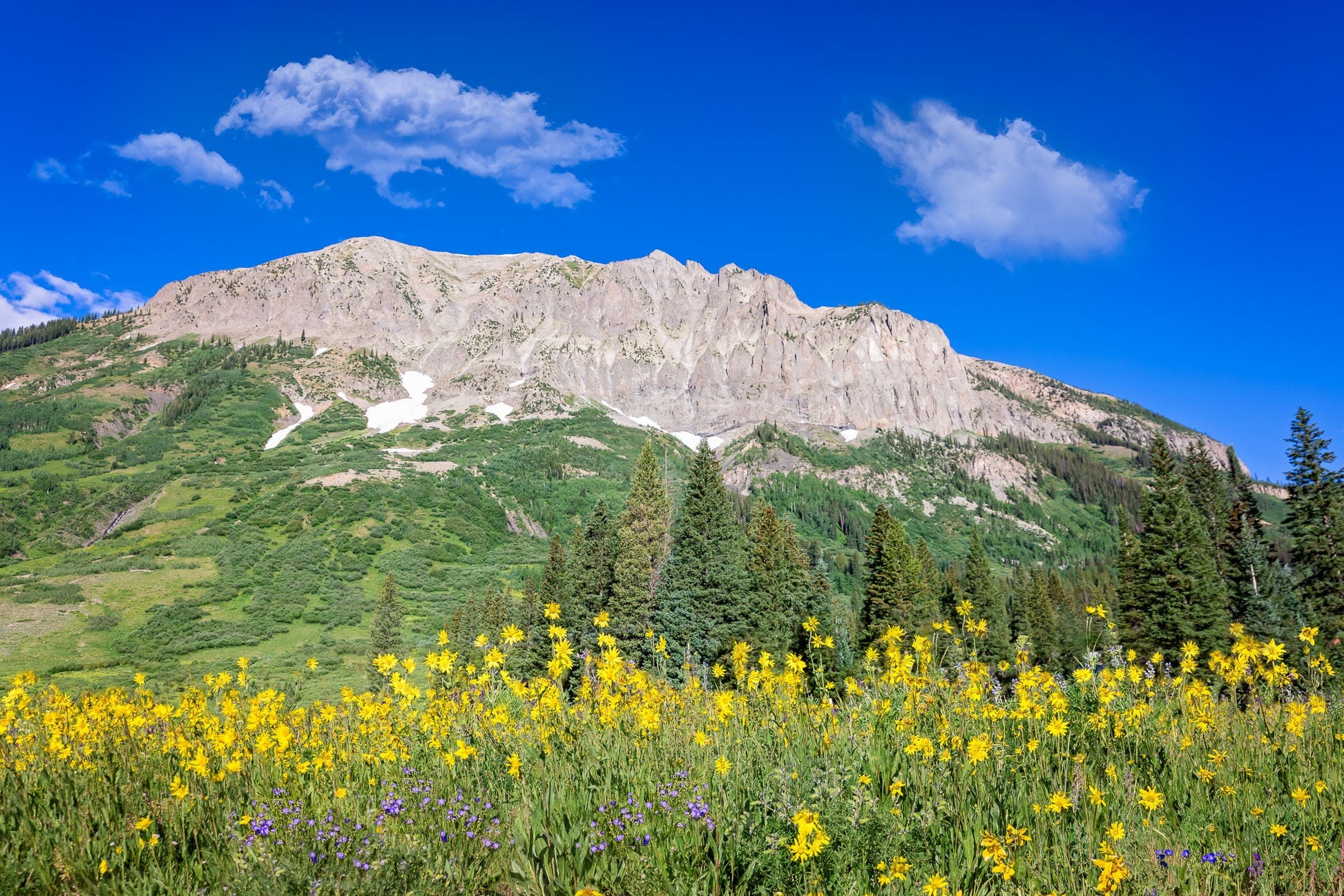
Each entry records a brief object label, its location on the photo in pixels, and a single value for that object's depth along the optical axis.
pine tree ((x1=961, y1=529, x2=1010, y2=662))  51.34
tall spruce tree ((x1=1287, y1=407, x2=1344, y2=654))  36.25
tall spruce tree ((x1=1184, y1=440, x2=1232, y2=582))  46.88
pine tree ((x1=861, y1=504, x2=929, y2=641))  40.88
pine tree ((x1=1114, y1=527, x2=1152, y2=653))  35.75
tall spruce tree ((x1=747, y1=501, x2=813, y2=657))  34.50
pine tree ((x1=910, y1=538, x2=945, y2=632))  42.75
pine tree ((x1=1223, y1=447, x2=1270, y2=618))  43.50
